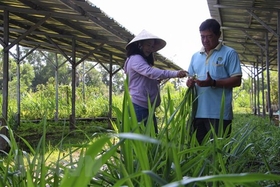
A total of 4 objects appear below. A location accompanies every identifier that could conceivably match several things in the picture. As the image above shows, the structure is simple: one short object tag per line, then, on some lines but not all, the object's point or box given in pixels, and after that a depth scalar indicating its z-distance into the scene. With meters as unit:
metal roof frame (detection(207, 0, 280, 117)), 7.82
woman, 3.09
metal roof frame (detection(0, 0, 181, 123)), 6.02
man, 2.63
